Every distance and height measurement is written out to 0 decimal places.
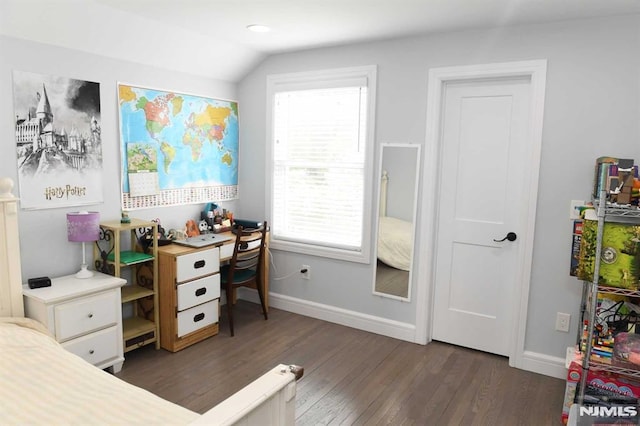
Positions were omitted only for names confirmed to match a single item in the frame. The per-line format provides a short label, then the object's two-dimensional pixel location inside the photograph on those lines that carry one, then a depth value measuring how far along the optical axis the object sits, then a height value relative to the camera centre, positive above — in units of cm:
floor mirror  346 -39
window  368 +6
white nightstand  256 -93
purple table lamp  282 -42
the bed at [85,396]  141 -91
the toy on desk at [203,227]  393 -56
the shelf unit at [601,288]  223 -59
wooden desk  323 -98
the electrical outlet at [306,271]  406 -97
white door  312 -27
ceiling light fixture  314 +100
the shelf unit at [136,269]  309 -79
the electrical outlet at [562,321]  296 -100
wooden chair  356 -84
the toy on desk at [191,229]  382 -56
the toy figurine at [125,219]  320 -41
